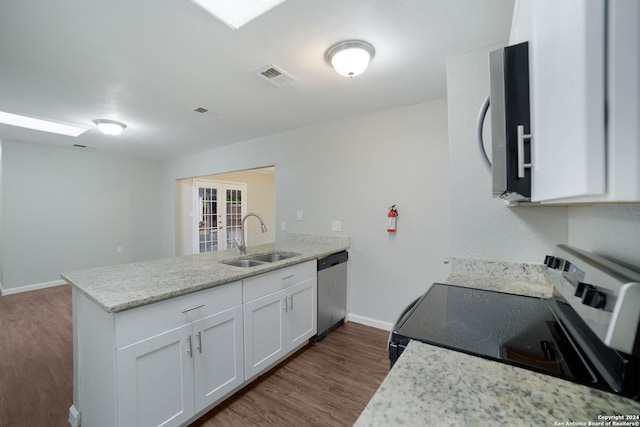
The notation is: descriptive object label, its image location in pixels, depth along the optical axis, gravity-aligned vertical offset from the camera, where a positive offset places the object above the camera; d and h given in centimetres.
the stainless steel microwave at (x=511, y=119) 66 +24
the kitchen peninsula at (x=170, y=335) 122 -69
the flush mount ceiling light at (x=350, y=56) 163 +100
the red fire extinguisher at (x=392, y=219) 262 -8
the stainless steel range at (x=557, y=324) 46 -39
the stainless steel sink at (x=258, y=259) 227 -44
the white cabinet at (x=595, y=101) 30 +14
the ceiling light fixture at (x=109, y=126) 300 +102
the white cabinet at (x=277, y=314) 181 -81
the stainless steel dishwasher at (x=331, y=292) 254 -84
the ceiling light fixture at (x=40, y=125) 293 +109
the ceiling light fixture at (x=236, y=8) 132 +106
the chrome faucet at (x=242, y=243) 244 -30
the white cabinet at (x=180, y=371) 123 -85
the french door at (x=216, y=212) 551 +0
